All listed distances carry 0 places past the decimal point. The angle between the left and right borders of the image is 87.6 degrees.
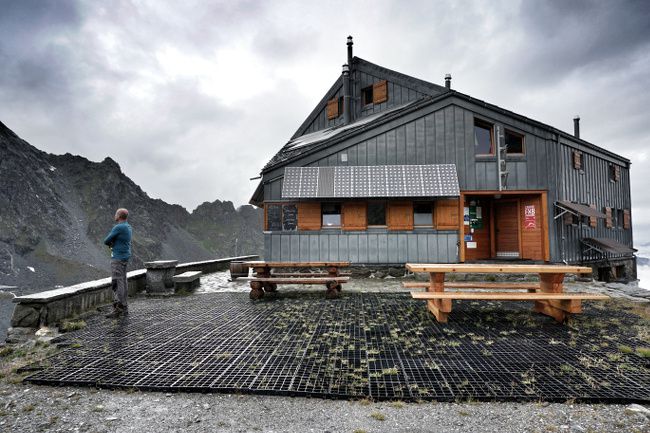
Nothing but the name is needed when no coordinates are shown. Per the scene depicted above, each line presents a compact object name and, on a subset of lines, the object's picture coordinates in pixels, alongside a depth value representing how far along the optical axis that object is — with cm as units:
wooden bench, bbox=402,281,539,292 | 612
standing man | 629
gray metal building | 1069
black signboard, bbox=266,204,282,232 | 1122
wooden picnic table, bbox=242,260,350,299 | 739
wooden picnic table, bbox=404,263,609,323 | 528
